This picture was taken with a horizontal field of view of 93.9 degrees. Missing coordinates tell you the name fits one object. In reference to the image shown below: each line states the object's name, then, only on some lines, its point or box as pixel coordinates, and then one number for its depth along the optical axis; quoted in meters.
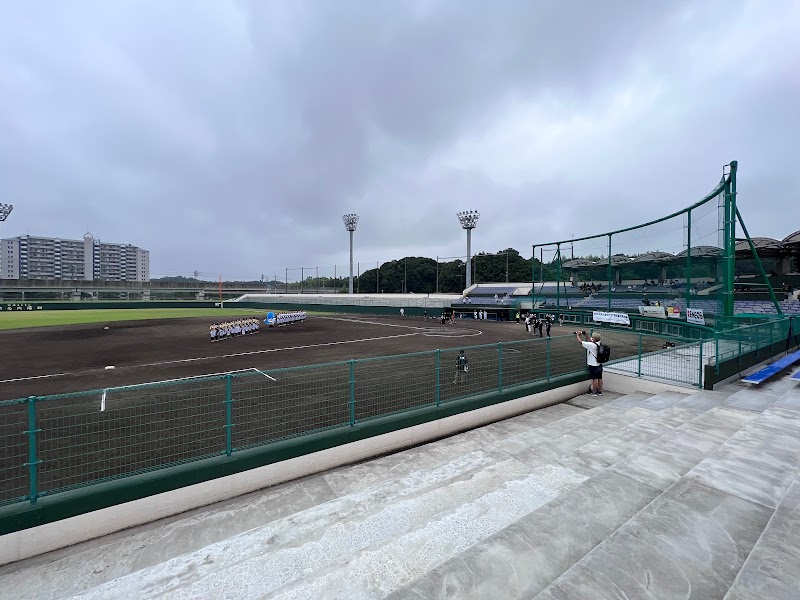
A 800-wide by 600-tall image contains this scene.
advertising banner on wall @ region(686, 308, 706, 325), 18.78
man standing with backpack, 10.55
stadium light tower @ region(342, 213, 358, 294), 76.19
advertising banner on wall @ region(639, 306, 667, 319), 23.10
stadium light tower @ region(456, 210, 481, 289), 65.81
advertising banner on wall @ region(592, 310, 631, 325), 26.30
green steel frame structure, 15.85
